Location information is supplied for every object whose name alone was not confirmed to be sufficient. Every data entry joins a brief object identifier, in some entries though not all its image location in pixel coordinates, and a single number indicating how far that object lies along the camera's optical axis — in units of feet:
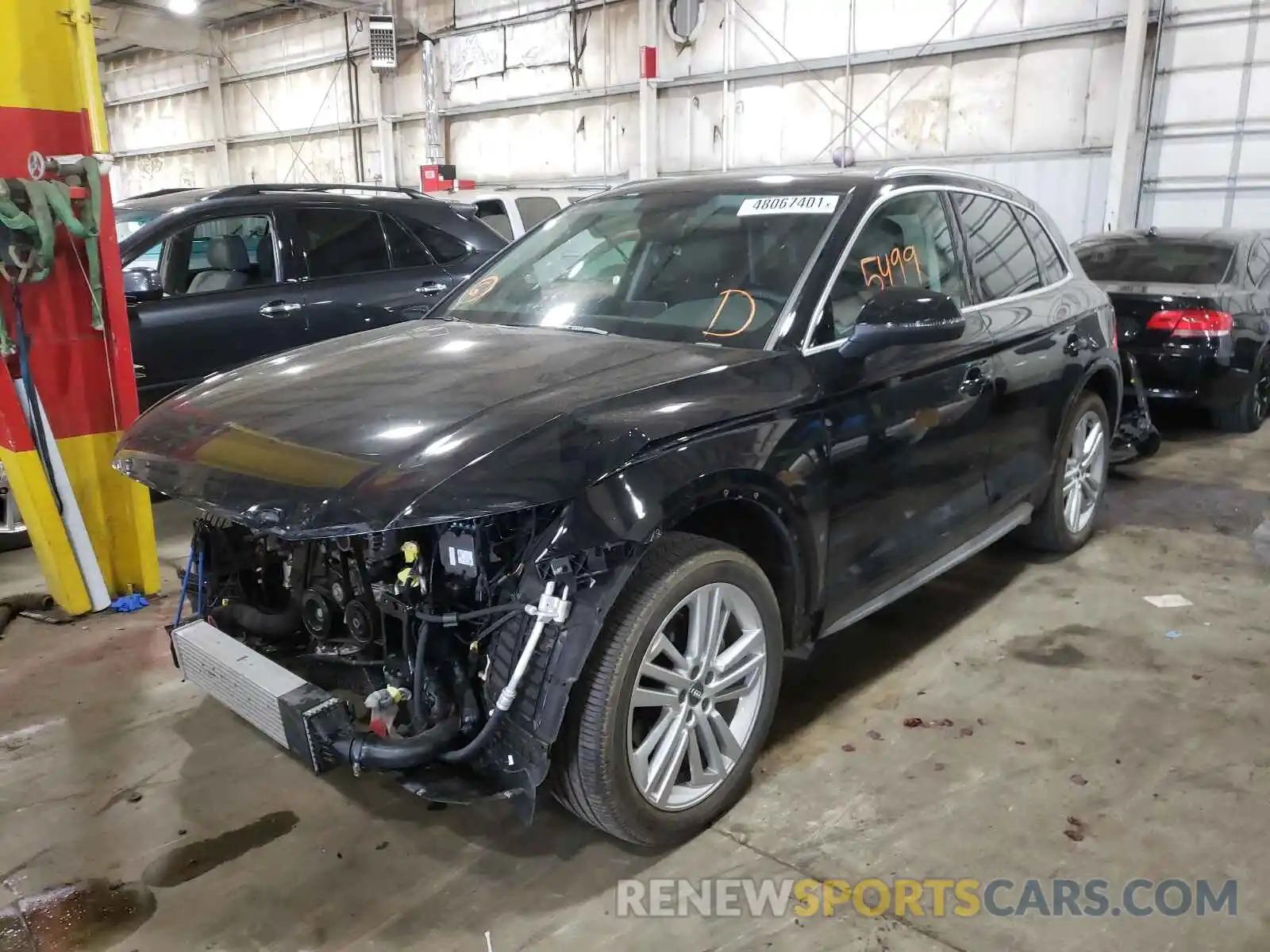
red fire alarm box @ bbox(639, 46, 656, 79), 39.91
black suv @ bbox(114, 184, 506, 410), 16.24
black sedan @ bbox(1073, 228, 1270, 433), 20.65
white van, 24.95
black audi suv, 6.69
